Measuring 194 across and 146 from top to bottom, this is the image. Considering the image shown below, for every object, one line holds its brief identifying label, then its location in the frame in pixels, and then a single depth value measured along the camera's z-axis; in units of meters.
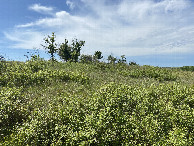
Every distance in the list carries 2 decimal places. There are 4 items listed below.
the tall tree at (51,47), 42.91
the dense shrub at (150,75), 16.48
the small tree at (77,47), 54.17
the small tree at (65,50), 54.63
